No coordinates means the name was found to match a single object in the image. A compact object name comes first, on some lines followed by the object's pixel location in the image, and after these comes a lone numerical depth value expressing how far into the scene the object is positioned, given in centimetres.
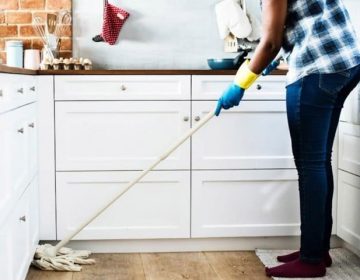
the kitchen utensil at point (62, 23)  330
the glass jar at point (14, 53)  322
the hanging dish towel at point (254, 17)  341
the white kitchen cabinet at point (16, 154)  190
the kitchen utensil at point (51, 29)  324
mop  261
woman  224
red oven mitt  329
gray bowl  296
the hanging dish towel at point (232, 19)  334
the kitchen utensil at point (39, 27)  329
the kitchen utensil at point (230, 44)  339
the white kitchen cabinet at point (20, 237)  189
